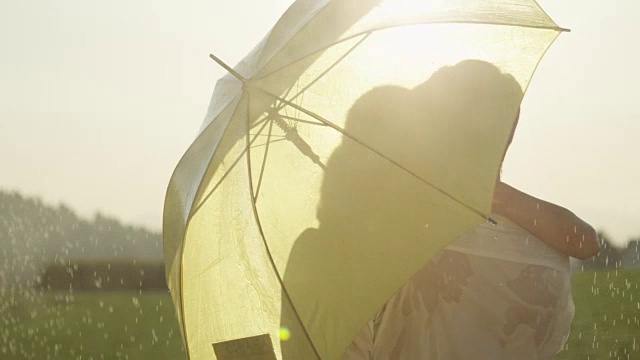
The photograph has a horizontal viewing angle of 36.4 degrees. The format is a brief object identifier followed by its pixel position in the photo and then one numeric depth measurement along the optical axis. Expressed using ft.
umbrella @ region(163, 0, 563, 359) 10.66
